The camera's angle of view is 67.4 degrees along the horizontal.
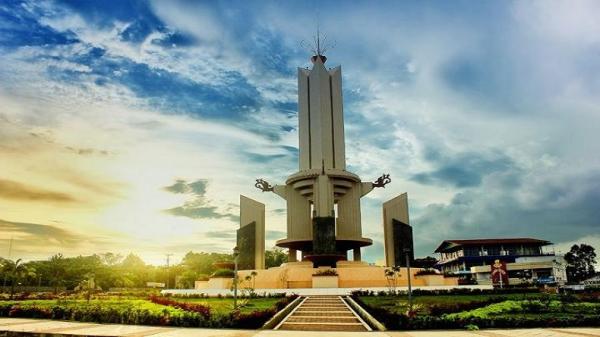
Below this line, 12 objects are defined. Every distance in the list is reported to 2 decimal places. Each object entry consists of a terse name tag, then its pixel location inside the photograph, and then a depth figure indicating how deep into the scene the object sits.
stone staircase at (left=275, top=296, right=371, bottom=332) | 14.35
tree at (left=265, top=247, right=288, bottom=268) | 68.25
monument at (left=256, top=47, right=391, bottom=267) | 42.97
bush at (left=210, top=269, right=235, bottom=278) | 33.81
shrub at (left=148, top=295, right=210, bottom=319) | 15.34
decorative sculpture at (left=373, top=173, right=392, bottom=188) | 47.16
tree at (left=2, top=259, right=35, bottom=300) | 35.97
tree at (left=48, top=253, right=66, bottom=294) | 53.95
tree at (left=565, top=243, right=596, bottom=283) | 63.94
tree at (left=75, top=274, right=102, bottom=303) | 23.96
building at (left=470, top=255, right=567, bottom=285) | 56.28
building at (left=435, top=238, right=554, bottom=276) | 60.44
